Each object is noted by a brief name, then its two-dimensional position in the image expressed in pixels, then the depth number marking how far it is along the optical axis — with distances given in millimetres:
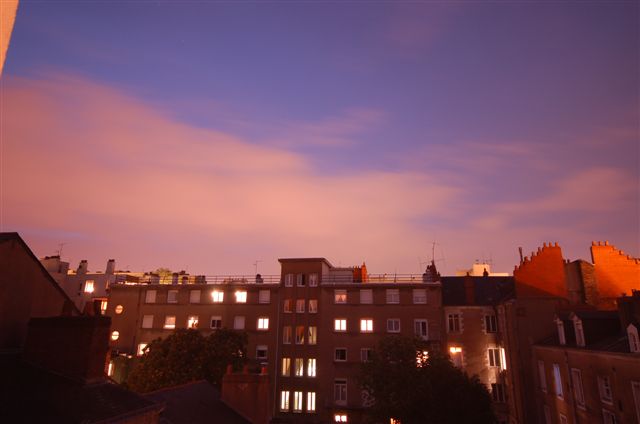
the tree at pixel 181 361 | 44438
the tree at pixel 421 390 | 38469
